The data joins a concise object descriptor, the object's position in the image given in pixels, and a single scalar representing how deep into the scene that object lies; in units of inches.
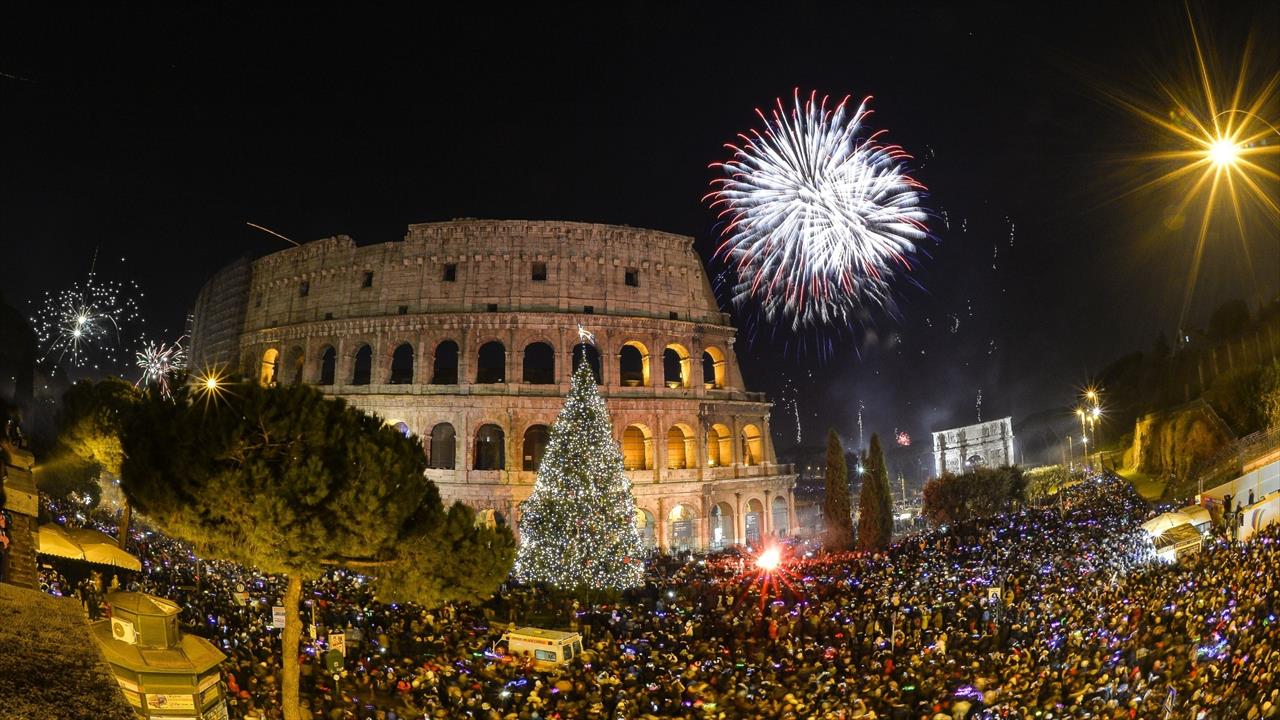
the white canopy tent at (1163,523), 884.1
